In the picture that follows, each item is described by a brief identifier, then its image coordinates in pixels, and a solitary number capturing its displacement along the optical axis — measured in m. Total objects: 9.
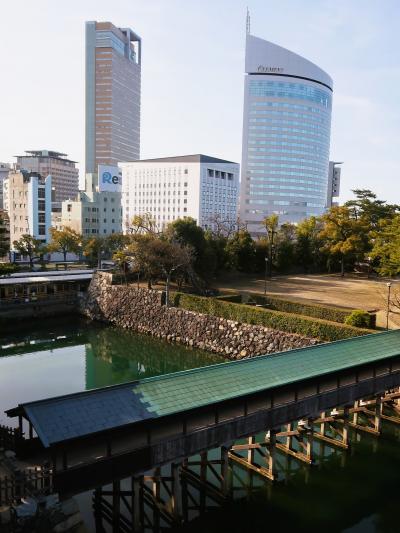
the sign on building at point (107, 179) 107.54
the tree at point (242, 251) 54.03
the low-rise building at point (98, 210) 103.81
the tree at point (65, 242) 71.62
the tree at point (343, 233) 55.09
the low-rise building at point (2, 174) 167.75
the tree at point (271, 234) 56.89
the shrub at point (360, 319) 29.50
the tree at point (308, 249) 61.59
